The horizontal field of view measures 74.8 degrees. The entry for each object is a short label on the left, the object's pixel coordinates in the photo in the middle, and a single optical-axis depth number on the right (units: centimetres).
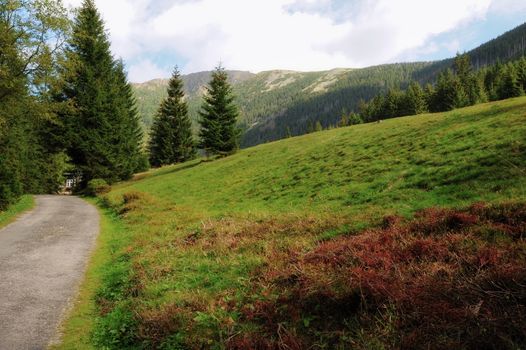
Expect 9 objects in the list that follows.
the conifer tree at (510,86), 7737
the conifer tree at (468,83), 8469
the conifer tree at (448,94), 8581
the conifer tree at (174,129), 6681
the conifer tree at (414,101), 9162
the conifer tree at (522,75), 7981
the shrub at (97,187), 4238
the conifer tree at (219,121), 5181
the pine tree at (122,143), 4866
